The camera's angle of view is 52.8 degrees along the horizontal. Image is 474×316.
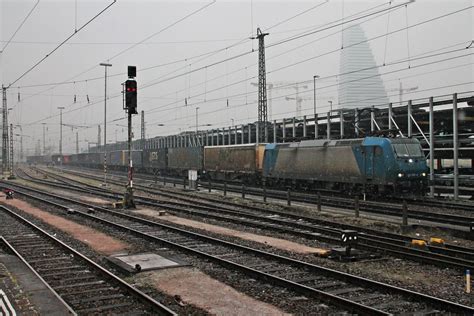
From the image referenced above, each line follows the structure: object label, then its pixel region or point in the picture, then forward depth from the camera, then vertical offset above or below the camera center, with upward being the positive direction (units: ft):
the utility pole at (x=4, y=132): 160.84 +10.29
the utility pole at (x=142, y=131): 180.28 +11.04
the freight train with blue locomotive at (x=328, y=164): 73.10 -1.26
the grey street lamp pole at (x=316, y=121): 110.08 +8.51
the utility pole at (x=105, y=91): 124.18 +18.17
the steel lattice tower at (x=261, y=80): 103.97 +17.48
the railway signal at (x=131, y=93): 65.05 +9.11
